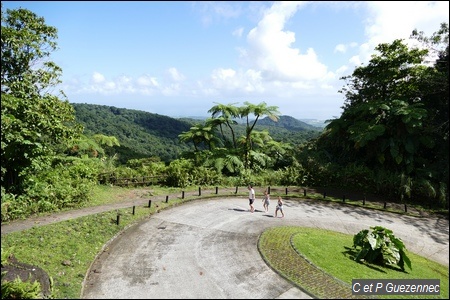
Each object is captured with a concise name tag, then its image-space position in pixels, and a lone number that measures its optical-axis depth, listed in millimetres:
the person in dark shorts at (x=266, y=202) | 14877
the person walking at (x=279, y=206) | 14117
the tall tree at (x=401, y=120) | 17016
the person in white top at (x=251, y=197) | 15086
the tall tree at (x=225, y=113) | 22906
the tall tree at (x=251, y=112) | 21734
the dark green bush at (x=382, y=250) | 8867
